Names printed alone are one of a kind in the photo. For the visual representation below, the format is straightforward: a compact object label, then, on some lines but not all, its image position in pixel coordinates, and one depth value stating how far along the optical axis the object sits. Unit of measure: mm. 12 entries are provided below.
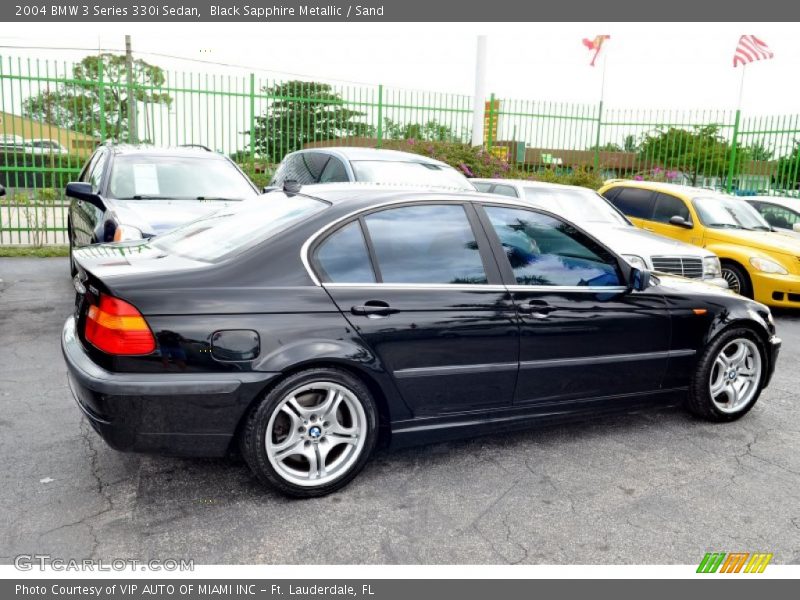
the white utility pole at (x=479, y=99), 14797
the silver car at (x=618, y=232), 7402
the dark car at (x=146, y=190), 6285
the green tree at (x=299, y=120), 13156
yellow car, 8664
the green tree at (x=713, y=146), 16594
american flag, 17875
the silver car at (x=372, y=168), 8055
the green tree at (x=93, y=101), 11953
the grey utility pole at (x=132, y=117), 12222
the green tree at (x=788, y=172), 15172
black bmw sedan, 3162
